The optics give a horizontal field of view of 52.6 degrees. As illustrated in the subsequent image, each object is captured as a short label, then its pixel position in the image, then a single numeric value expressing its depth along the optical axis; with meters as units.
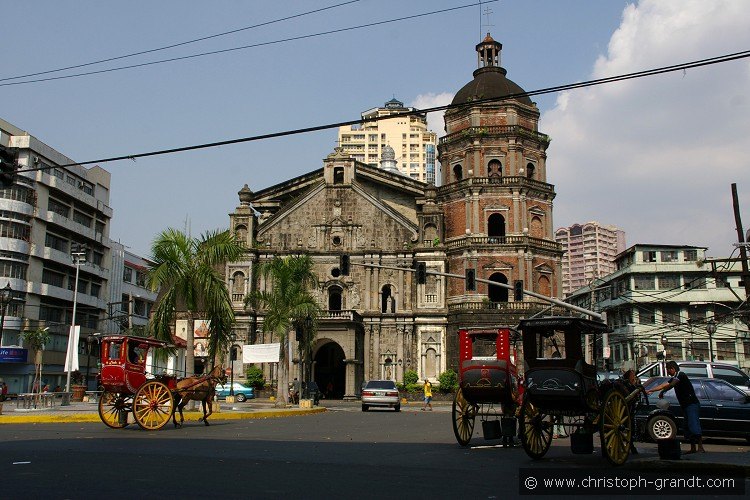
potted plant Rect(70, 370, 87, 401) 40.94
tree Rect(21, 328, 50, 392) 52.97
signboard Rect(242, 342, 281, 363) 39.19
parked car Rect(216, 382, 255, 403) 47.47
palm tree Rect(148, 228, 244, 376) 26.33
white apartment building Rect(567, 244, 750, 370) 65.94
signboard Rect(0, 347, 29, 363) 54.81
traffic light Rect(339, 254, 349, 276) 29.17
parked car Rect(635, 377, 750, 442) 17.28
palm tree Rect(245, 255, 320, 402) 37.41
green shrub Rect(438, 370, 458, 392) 50.38
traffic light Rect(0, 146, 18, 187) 17.31
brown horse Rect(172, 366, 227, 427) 19.69
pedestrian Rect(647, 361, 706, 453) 14.16
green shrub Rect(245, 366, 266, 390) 50.66
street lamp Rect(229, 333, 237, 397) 42.57
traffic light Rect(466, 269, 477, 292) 27.52
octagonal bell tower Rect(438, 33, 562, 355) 51.38
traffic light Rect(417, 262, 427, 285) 27.88
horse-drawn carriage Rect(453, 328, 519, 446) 14.88
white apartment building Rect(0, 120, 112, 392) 55.81
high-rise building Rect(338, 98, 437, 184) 155.75
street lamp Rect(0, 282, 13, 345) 31.73
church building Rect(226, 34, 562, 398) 51.47
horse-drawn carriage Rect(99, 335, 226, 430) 18.45
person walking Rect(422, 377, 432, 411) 40.47
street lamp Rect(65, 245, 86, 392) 34.22
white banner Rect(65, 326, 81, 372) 34.21
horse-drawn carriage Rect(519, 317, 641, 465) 12.35
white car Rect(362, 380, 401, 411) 37.30
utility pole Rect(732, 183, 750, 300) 27.81
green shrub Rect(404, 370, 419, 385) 50.75
